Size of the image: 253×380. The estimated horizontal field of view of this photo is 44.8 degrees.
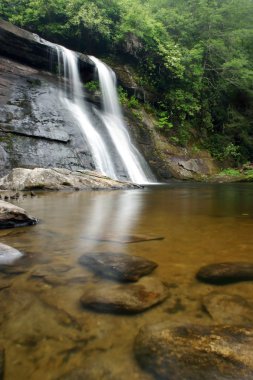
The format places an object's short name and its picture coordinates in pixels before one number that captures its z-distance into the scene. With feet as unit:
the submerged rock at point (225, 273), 6.10
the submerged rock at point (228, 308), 4.59
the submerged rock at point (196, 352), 3.40
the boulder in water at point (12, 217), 11.30
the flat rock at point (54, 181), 27.84
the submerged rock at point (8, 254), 7.24
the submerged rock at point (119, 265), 6.34
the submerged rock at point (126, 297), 4.97
